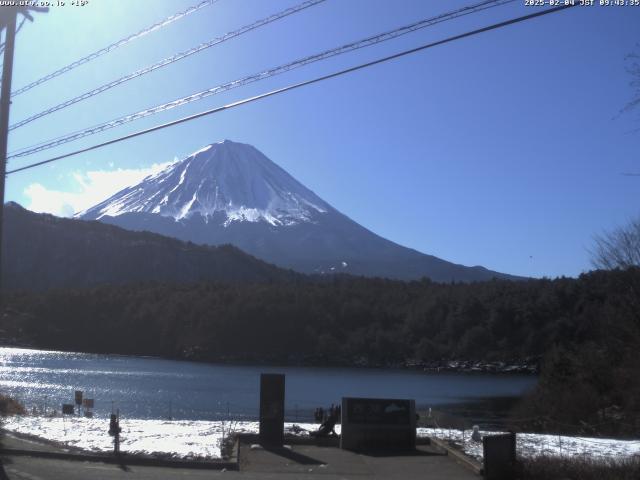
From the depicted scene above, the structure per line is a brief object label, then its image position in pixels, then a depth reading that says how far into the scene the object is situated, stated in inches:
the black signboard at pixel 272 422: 741.9
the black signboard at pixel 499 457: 561.6
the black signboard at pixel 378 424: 738.8
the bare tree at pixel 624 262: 1537.9
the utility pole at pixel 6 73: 647.1
